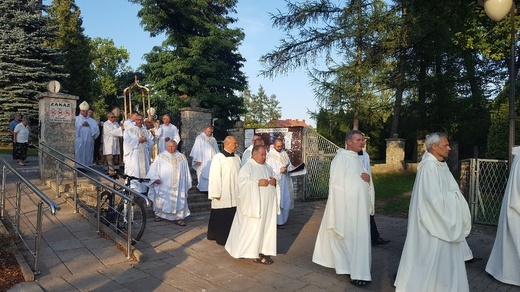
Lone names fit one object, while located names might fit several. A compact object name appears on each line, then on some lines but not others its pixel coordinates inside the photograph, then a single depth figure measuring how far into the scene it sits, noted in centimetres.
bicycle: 679
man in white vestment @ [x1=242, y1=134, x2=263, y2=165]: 980
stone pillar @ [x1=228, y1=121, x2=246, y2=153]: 1351
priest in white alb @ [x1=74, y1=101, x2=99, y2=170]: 1220
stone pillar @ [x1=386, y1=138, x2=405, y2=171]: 1959
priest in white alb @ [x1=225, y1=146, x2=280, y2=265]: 607
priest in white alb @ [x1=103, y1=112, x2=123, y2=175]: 1165
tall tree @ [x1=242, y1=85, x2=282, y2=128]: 7462
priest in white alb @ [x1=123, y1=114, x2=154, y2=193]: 1027
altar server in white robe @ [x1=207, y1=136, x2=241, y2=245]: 719
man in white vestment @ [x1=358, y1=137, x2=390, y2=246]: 758
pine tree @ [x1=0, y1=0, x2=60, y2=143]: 2131
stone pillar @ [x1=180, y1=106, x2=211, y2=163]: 1348
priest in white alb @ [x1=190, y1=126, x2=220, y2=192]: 1072
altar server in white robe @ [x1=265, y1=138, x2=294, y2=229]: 907
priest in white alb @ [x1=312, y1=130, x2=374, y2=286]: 534
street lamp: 679
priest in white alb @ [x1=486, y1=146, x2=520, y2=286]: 557
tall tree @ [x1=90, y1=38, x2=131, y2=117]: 5331
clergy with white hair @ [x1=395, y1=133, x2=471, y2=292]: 461
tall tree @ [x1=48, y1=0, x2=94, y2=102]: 2934
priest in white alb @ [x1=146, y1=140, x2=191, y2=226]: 861
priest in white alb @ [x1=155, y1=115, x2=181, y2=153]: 1210
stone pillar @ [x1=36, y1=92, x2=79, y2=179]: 1017
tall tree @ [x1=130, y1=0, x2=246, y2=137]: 2541
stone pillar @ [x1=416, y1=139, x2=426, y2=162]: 2111
